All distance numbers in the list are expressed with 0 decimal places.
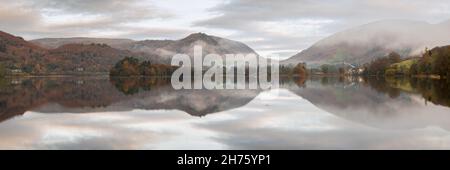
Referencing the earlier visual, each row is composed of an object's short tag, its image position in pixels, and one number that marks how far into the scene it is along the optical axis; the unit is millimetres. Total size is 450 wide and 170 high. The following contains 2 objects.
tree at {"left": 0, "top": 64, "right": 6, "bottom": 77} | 151950
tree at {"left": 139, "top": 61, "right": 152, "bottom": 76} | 173875
